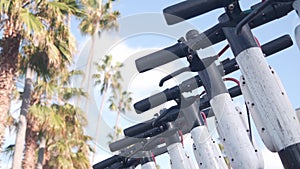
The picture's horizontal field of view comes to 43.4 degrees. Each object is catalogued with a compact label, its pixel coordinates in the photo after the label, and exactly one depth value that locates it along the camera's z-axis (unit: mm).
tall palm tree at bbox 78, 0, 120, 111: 20859
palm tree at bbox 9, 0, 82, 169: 8664
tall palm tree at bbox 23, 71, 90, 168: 9891
